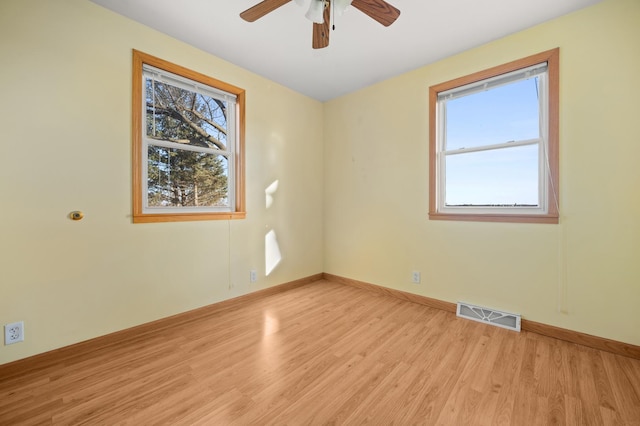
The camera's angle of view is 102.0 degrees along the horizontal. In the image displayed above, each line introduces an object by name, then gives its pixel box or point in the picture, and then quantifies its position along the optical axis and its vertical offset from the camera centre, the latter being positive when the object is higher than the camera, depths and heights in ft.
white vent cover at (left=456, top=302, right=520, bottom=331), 7.57 -3.18
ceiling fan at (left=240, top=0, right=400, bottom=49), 5.30 +4.30
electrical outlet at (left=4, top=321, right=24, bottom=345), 5.49 -2.56
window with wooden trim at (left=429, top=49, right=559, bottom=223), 7.20 +2.15
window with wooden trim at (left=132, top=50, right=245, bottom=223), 7.38 +2.20
